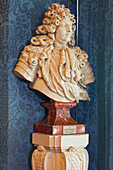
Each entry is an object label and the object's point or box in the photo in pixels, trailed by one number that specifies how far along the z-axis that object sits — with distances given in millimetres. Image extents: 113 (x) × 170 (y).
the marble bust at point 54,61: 2357
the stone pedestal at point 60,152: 2311
